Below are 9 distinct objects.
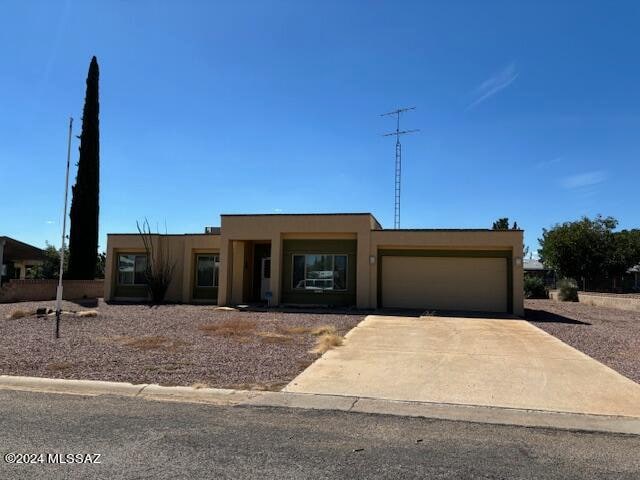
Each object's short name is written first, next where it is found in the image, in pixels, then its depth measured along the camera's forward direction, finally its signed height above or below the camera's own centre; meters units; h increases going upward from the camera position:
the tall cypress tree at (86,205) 29.50 +3.96
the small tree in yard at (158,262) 24.31 +0.80
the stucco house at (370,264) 21.27 +0.81
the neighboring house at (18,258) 34.02 +1.26
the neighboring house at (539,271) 44.83 +1.85
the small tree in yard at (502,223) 57.12 +6.57
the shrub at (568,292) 30.91 -0.23
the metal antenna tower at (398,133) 25.79 +7.14
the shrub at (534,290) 34.53 -0.17
